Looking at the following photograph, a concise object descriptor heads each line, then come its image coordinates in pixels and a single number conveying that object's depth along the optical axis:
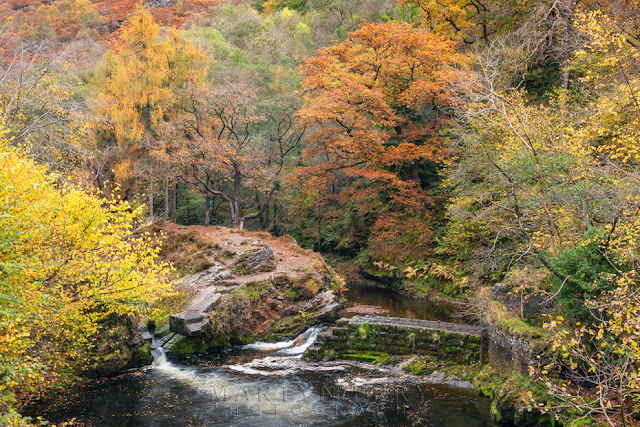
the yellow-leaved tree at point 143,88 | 24.20
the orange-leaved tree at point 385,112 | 21.50
